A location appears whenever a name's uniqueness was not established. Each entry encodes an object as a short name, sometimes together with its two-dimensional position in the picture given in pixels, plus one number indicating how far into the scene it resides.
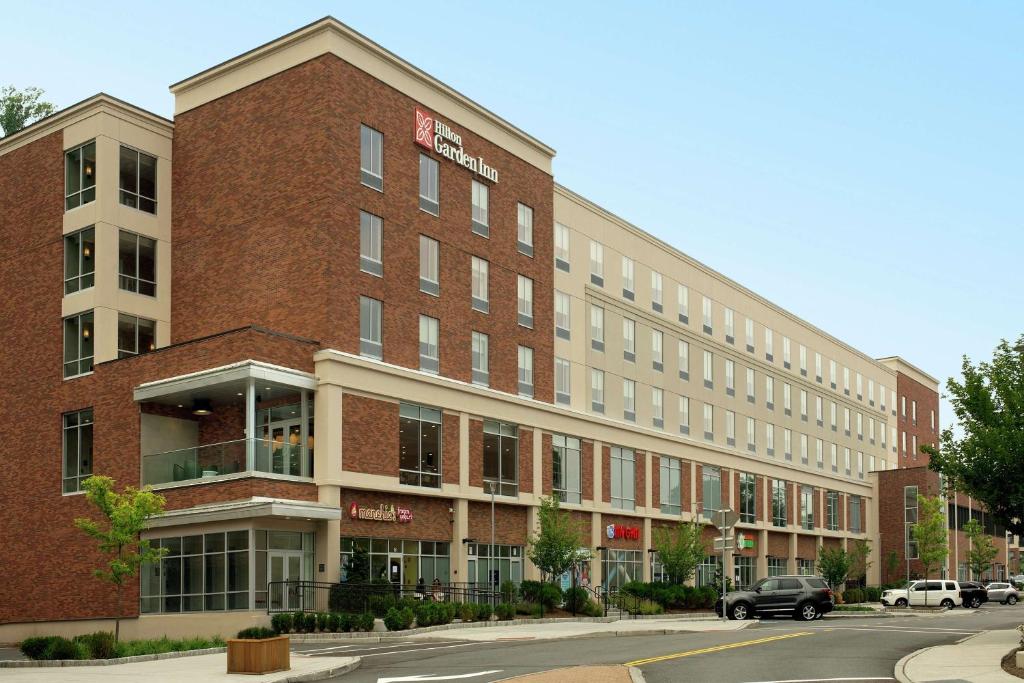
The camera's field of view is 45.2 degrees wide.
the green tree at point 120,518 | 35.44
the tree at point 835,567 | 76.69
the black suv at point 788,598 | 46.62
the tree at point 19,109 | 73.12
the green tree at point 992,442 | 32.12
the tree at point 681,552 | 59.78
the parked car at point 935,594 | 67.81
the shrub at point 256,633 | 26.81
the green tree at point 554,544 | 49.72
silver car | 78.25
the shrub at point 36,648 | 26.81
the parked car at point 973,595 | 68.25
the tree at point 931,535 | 86.75
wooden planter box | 22.66
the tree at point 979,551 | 100.81
